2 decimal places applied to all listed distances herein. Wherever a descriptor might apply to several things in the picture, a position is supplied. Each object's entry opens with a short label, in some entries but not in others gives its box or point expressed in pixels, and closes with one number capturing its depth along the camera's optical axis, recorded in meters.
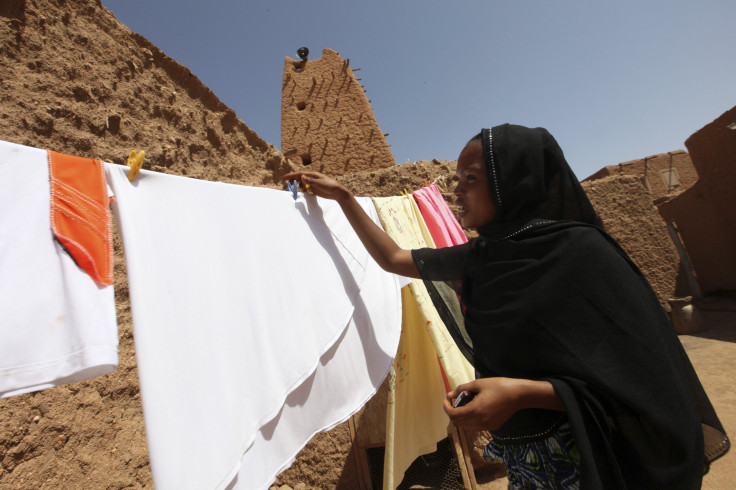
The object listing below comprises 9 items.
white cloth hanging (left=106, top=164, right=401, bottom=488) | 0.66
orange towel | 0.62
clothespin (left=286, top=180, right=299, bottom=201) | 1.20
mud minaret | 6.70
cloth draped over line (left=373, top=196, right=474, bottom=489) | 1.62
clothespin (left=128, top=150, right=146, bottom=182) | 0.74
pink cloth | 1.86
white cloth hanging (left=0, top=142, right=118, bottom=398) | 0.53
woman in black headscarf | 0.68
